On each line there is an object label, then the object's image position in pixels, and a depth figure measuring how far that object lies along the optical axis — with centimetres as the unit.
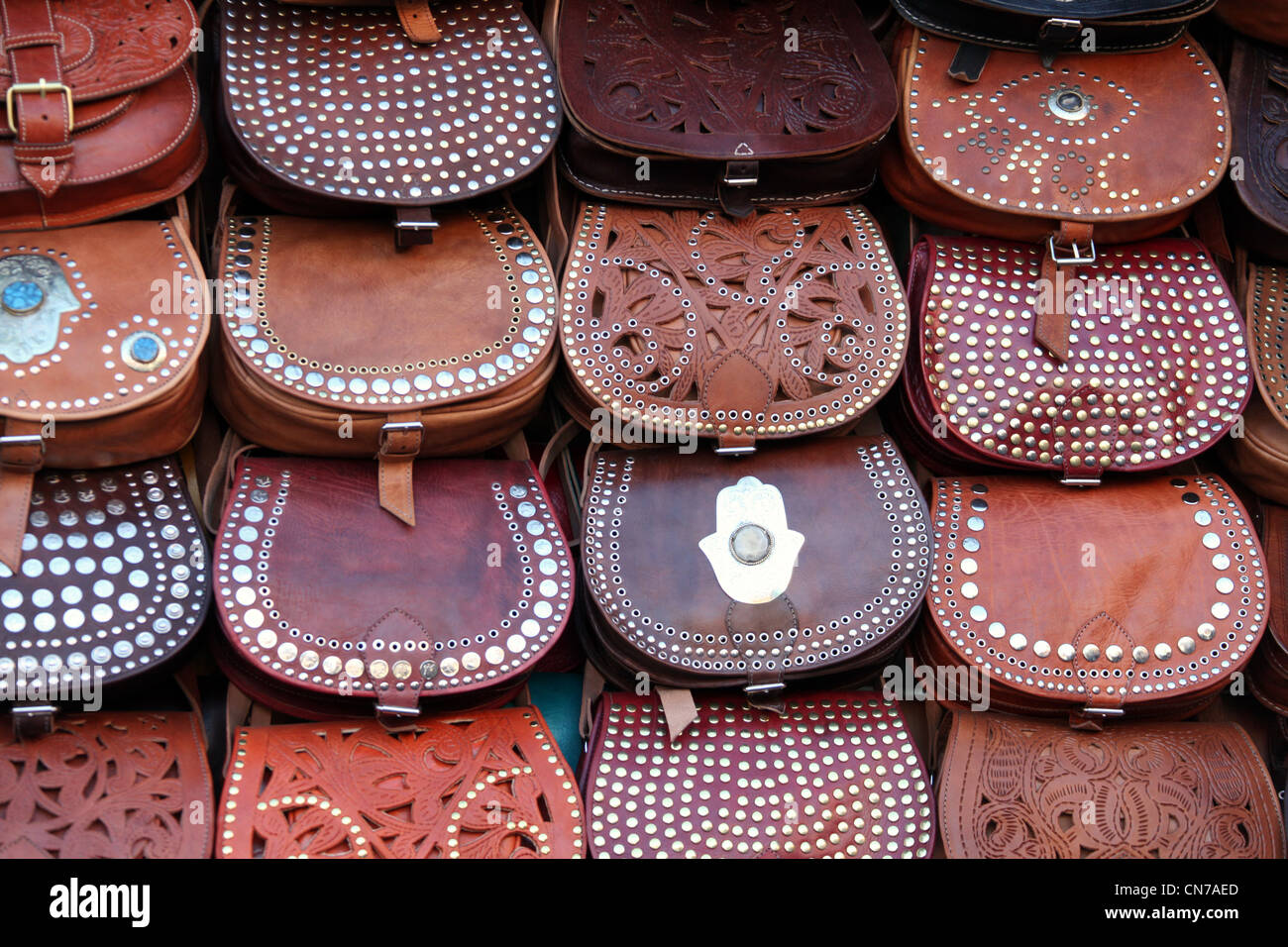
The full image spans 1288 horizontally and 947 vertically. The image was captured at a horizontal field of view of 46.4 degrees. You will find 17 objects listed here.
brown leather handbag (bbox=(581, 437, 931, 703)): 244
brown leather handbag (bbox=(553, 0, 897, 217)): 256
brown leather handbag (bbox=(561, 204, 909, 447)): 250
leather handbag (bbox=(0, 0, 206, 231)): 226
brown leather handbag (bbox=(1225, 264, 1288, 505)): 270
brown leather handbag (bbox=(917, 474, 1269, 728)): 254
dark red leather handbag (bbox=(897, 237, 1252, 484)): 263
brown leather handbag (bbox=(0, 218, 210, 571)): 224
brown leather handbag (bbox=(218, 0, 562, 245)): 241
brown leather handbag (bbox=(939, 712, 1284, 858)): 246
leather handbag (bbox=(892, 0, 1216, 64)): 270
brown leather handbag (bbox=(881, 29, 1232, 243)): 267
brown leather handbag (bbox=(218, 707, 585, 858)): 223
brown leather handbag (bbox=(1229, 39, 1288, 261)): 274
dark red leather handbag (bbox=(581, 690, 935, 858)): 238
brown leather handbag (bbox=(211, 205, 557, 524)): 236
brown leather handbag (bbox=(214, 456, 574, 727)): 229
